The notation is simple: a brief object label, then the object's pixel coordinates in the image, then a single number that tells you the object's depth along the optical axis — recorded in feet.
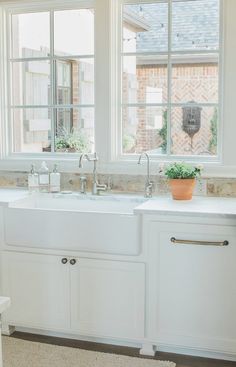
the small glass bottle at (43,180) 12.00
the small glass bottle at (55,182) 11.84
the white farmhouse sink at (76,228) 9.76
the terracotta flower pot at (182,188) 10.50
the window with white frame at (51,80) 12.19
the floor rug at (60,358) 9.56
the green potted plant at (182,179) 10.50
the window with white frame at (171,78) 11.24
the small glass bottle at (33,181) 11.93
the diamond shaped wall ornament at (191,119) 11.43
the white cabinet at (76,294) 9.95
